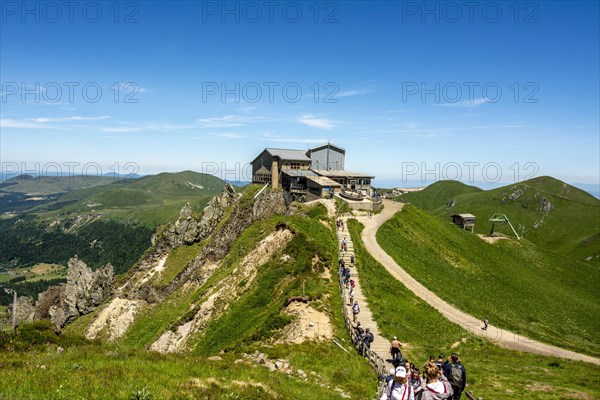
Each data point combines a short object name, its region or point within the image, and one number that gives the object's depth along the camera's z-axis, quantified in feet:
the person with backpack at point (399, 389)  45.32
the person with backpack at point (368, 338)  90.68
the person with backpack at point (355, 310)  109.21
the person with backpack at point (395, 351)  80.53
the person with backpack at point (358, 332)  95.09
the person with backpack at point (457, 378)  62.85
